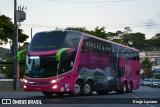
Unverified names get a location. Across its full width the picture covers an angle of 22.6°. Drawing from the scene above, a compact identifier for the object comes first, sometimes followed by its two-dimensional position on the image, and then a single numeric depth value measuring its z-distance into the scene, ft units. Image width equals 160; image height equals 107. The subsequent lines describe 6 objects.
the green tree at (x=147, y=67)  425.36
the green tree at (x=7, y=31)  139.64
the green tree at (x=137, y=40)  525.88
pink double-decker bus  73.26
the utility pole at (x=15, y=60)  129.80
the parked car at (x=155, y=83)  222.56
